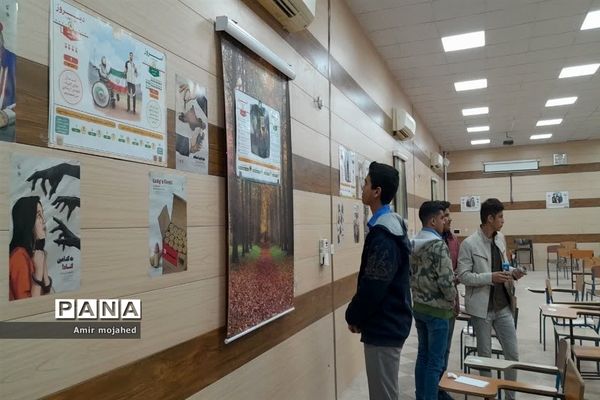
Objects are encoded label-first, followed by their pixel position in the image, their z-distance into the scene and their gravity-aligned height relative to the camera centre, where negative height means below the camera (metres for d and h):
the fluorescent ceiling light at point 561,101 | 7.53 +2.09
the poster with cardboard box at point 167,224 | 1.49 -0.04
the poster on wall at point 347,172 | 3.68 +0.39
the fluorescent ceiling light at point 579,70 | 5.95 +2.12
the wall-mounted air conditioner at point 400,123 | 5.83 +1.29
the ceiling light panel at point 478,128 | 9.84 +2.06
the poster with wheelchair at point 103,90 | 1.16 +0.41
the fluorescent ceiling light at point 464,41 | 4.84 +2.11
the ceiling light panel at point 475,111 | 8.13 +2.07
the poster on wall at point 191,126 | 1.64 +0.38
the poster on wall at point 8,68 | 1.02 +0.38
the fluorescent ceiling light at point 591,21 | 4.38 +2.13
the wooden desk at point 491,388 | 2.08 -0.96
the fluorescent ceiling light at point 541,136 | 10.91 +2.06
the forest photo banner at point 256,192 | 1.95 +0.11
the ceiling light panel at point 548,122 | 9.27 +2.08
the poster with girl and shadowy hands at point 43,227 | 1.04 -0.03
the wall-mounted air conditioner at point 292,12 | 2.43 +1.27
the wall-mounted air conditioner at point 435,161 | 9.77 +1.23
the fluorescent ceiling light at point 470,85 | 6.48 +2.09
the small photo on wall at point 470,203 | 13.09 +0.25
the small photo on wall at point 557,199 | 12.16 +0.31
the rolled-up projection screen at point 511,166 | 12.32 +1.40
